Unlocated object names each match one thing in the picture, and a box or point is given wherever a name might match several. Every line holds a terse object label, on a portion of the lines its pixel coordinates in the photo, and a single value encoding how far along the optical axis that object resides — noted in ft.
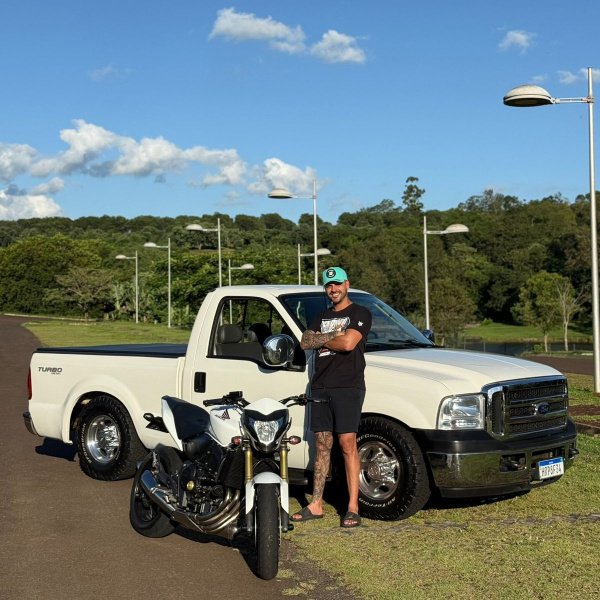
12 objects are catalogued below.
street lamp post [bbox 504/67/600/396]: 51.39
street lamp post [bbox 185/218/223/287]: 114.23
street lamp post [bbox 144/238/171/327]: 176.45
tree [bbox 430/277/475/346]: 207.72
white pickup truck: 23.70
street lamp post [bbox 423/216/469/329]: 101.76
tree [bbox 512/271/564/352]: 234.79
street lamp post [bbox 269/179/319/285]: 86.02
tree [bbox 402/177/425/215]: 529.86
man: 23.76
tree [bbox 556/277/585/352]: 226.58
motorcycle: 19.85
